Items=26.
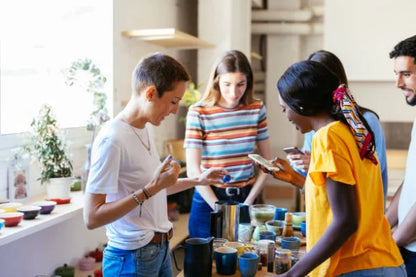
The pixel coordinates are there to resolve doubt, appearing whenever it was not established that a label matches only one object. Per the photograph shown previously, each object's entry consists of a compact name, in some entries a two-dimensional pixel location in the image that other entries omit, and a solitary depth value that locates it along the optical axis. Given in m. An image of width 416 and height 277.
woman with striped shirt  2.33
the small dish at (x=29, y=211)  1.99
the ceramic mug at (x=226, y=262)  1.47
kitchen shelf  3.20
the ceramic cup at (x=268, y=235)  1.71
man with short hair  1.62
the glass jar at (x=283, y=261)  1.47
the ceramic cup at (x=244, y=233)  1.76
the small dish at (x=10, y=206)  1.95
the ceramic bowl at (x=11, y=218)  1.84
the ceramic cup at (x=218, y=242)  1.61
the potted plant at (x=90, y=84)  2.65
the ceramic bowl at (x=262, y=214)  1.93
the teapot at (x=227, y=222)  1.71
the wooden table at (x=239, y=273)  1.48
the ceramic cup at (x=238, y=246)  1.59
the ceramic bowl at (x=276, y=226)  1.83
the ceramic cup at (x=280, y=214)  2.04
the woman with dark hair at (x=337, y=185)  1.15
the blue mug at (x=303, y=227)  1.88
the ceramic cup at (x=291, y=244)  1.63
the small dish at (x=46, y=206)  2.11
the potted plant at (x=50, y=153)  2.34
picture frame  2.21
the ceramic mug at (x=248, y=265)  1.44
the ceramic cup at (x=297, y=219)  1.98
